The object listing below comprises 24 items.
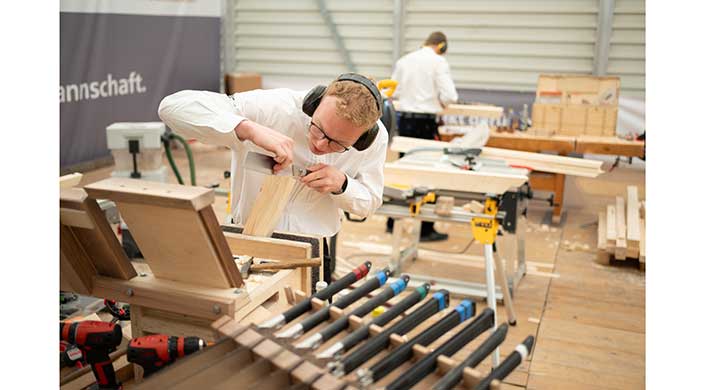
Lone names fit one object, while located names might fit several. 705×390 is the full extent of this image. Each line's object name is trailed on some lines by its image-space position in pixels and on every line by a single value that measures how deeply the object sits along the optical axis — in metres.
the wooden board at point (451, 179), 3.56
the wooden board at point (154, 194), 1.25
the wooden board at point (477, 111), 6.41
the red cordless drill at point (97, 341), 1.44
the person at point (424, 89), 5.89
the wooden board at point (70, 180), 2.08
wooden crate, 6.27
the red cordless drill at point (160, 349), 1.35
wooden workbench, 5.84
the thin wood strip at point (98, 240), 1.33
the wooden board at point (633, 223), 4.62
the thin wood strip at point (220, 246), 1.31
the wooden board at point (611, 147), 5.91
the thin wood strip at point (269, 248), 1.79
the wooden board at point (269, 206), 1.89
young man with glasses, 1.77
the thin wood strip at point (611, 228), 4.73
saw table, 3.57
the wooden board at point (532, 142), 6.00
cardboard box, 9.04
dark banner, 6.79
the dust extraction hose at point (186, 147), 5.31
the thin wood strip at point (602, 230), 4.84
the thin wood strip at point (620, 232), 4.62
